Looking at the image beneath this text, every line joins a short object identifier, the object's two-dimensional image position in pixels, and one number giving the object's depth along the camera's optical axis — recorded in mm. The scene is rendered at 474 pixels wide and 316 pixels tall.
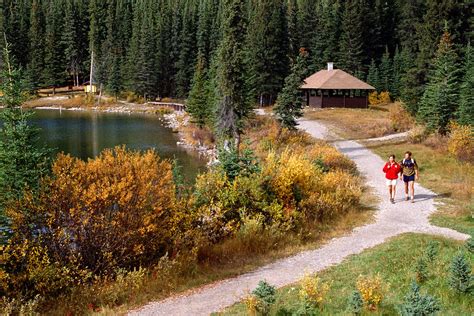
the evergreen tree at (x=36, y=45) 96250
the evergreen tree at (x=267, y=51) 63688
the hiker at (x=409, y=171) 17797
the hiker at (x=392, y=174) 17828
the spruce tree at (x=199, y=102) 49438
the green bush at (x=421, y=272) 9828
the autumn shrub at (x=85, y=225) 9828
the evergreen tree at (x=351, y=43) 73625
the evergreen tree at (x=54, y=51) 96375
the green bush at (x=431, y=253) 10419
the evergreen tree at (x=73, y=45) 102250
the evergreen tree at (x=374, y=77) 69375
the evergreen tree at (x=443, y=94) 31000
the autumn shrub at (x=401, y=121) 40531
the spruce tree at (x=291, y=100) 33928
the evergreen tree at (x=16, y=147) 12391
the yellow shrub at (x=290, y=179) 14867
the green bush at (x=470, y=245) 10758
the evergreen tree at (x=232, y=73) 28406
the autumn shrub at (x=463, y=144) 25025
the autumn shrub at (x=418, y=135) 32253
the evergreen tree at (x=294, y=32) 77381
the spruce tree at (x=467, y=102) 27703
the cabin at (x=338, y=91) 59094
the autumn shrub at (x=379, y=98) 65369
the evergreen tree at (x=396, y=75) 66056
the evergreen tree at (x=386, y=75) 69312
